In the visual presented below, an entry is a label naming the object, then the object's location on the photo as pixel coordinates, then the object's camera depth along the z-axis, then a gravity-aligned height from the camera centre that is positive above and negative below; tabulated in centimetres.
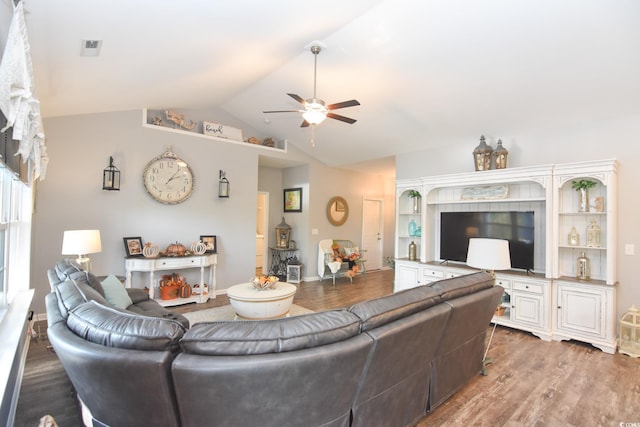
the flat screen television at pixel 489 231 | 396 -13
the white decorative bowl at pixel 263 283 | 372 -78
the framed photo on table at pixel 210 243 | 523 -44
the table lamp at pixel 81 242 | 318 -29
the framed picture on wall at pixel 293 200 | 707 +44
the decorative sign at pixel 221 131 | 540 +155
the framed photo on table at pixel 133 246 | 447 -44
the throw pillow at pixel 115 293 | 258 -66
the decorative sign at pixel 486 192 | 424 +42
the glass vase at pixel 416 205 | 514 +27
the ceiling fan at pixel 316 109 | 318 +115
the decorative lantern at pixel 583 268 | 359 -51
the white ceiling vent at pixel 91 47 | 237 +132
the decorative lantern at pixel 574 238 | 363 -17
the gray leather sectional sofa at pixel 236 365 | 123 -61
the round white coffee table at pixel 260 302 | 346 -95
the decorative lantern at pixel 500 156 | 416 +90
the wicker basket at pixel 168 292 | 466 -114
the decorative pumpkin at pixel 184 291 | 477 -114
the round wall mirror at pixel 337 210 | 718 +21
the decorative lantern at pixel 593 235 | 352 -13
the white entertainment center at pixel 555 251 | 332 -33
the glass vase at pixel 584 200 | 357 +28
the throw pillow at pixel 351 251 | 705 -72
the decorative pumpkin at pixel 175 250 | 470 -51
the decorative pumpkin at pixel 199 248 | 493 -50
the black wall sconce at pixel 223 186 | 541 +55
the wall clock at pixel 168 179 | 477 +60
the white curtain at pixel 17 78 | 117 +52
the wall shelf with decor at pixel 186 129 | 479 +142
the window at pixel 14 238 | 252 -23
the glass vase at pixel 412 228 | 522 -12
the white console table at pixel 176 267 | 438 -74
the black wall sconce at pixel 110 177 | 434 +54
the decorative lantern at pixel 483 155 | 427 +93
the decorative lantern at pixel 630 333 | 317 -114
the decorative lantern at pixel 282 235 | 699 -38
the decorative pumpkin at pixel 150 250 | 446 -50
